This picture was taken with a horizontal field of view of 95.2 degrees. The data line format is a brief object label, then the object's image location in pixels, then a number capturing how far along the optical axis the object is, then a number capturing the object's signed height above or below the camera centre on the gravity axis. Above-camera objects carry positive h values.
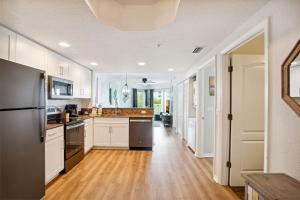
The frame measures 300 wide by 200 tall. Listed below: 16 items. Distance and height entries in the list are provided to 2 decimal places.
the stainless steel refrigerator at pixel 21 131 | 1.29 -0.34
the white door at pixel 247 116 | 2.12 -0.22
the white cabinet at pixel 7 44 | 1.69 +0.71
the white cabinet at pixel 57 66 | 2.48 +0.68
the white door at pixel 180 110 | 5.12 -0.36
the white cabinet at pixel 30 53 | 1.90 +0.71
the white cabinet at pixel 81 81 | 3.26 +0.53
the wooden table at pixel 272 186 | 0.83 -0.57
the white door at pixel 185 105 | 4.21 -0.14
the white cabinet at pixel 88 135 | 3.31 -0.88
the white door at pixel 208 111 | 3.25 -0.23
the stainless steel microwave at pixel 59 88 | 2.48 +0.24
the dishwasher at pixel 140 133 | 3.75 -0.88
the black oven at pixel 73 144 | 2.51 -0.87
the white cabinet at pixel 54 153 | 2.07 -0.85
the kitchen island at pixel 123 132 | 3.75 -0.86
